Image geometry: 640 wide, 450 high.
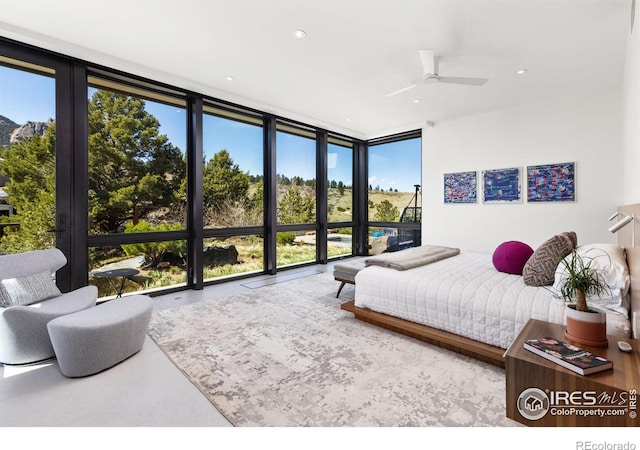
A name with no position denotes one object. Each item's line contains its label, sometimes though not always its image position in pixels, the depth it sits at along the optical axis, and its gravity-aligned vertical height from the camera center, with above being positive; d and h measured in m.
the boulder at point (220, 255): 4.54 -0.54
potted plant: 1.53 -0.51
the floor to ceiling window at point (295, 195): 5.54 +0.54
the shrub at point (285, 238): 5.55 -0.32
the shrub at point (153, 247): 3.77 -0.33
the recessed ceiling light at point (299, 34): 2.76 +1.82
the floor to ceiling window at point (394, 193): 6.18 +0.63
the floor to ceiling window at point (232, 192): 4.53 +0.50
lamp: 1.52 -0.04
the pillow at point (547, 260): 2.33 -0.34
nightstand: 1.21 -0.78
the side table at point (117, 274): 3.08 -0.56
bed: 1.94 -0.65
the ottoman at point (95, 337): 1.99 -0.82
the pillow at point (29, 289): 2.27 -0.55
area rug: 1.64 -1.08
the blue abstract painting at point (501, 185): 4.65 +0.58
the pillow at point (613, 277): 1.80 -0.37
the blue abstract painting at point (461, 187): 5.11 +0.61
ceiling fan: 3.05 +1.60
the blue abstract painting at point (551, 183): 4.19 +0.56
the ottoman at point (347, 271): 3.52 -0.62
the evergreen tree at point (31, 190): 2.96 +0.35
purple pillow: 2.85 -0.38
